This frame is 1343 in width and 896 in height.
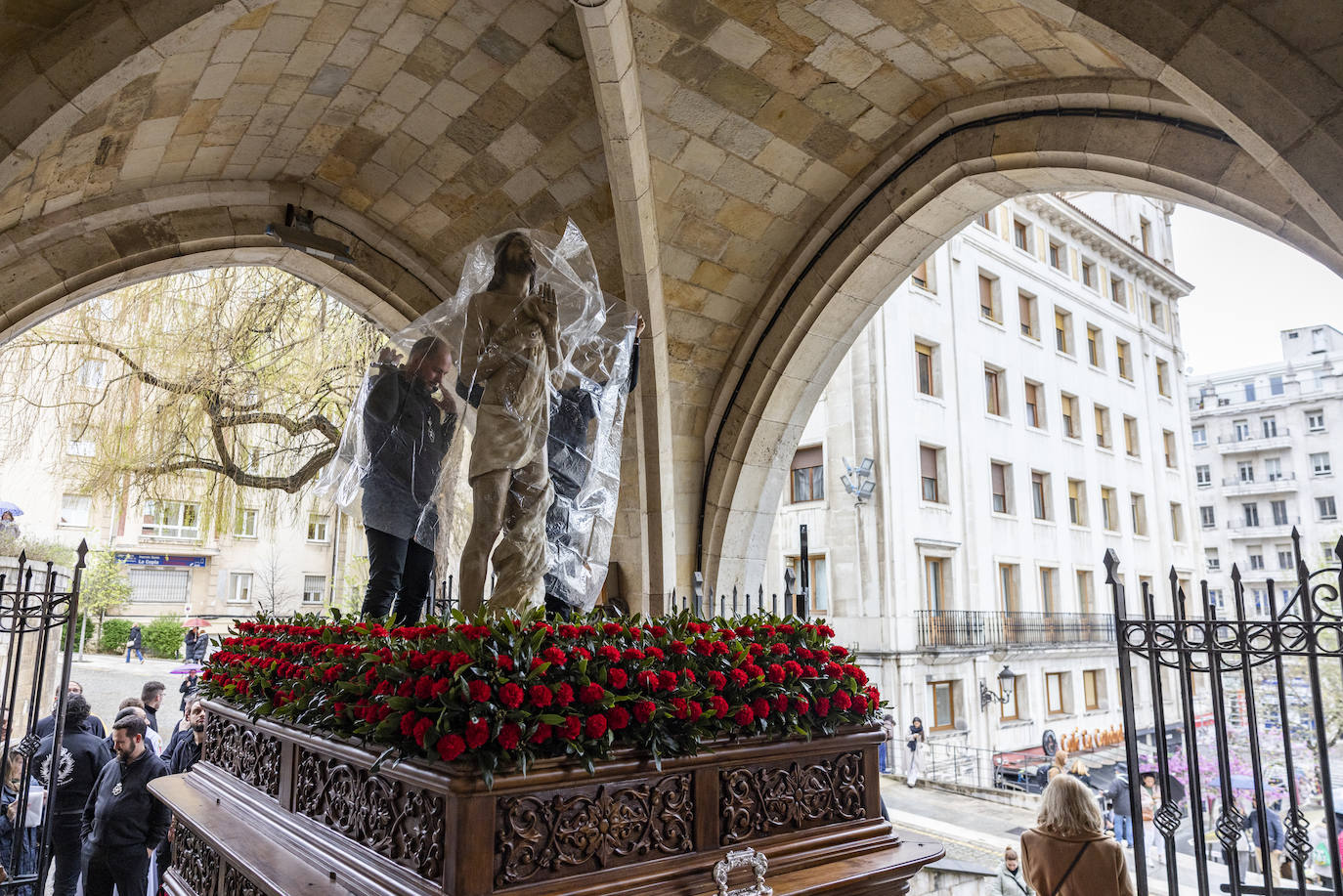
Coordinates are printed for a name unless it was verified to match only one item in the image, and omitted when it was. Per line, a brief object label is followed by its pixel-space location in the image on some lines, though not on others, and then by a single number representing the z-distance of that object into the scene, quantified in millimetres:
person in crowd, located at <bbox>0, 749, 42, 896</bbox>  4230
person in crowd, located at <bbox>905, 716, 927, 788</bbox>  11070
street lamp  13742
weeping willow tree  8133
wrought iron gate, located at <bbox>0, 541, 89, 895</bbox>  3734
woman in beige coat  2846
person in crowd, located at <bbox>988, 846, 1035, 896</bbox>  4586
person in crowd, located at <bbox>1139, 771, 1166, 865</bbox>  8305
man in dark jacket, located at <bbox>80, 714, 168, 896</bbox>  3857
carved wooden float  1780
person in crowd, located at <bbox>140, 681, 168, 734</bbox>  5234
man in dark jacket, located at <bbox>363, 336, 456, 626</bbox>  3082
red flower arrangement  1865
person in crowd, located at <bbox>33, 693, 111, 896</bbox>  4328
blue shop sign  19719
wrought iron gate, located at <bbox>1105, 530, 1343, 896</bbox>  2455
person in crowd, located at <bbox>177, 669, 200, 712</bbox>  6921
